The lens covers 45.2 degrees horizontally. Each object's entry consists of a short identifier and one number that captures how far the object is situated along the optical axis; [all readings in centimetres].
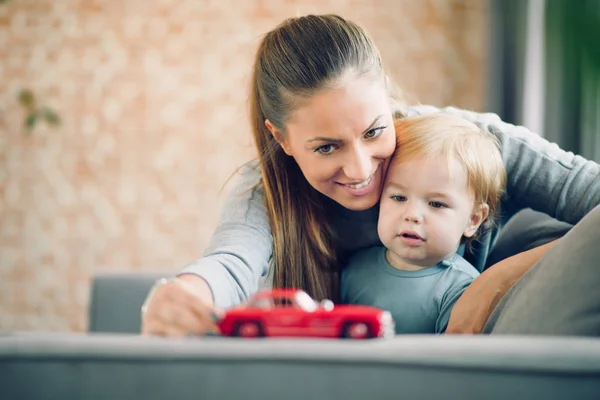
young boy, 152
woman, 143
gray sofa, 76
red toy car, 93
